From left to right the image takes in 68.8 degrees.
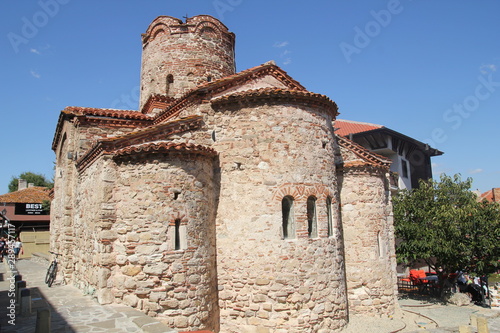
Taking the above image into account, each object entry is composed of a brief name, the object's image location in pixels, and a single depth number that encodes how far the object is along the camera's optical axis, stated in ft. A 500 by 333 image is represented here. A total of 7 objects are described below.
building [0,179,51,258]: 92.84
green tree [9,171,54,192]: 156.04
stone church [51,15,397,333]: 25.64
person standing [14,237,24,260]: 68.14
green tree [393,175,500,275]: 43.06
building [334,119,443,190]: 71.20
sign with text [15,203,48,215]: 94.30
